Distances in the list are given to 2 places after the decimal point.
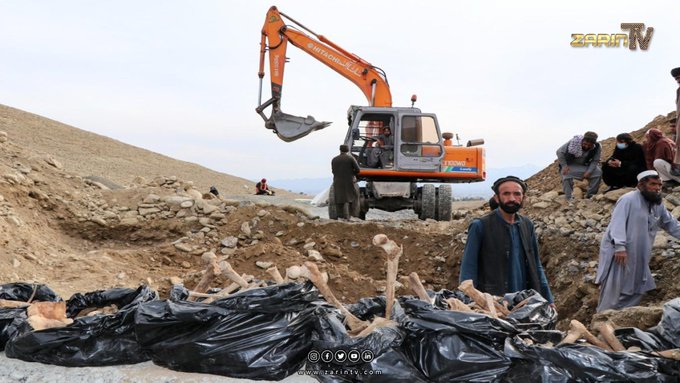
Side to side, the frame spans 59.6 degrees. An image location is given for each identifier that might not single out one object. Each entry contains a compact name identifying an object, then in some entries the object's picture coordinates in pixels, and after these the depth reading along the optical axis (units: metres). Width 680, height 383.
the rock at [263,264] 7.78
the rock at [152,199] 11.26
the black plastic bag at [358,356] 2.67
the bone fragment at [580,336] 2.82
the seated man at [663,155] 7.86
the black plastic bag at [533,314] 2.99
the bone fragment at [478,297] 3.09
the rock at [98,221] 10.34
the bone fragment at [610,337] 2.83
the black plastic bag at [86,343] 3.13
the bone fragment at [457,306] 2.98
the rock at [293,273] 3.88
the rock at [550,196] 9.31
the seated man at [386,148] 10.84
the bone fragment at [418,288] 3.08
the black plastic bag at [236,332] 2.90
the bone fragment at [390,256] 2.97
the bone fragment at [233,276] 3.33
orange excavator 10.60
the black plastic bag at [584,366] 2.56
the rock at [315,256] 8.17
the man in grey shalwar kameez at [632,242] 4.98
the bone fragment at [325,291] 3.06
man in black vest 3.86
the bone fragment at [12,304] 3.52
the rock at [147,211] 10.91
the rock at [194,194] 11.92
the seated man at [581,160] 8.45
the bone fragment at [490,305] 2.93
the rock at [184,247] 9.38
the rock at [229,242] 9.58
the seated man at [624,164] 8.12
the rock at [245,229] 9.92
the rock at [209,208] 10.82
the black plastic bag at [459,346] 2.62
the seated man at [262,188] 21.09
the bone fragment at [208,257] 3.41
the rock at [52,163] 11.97
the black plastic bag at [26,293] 3.78
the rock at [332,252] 8.91
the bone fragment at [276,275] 3.25
